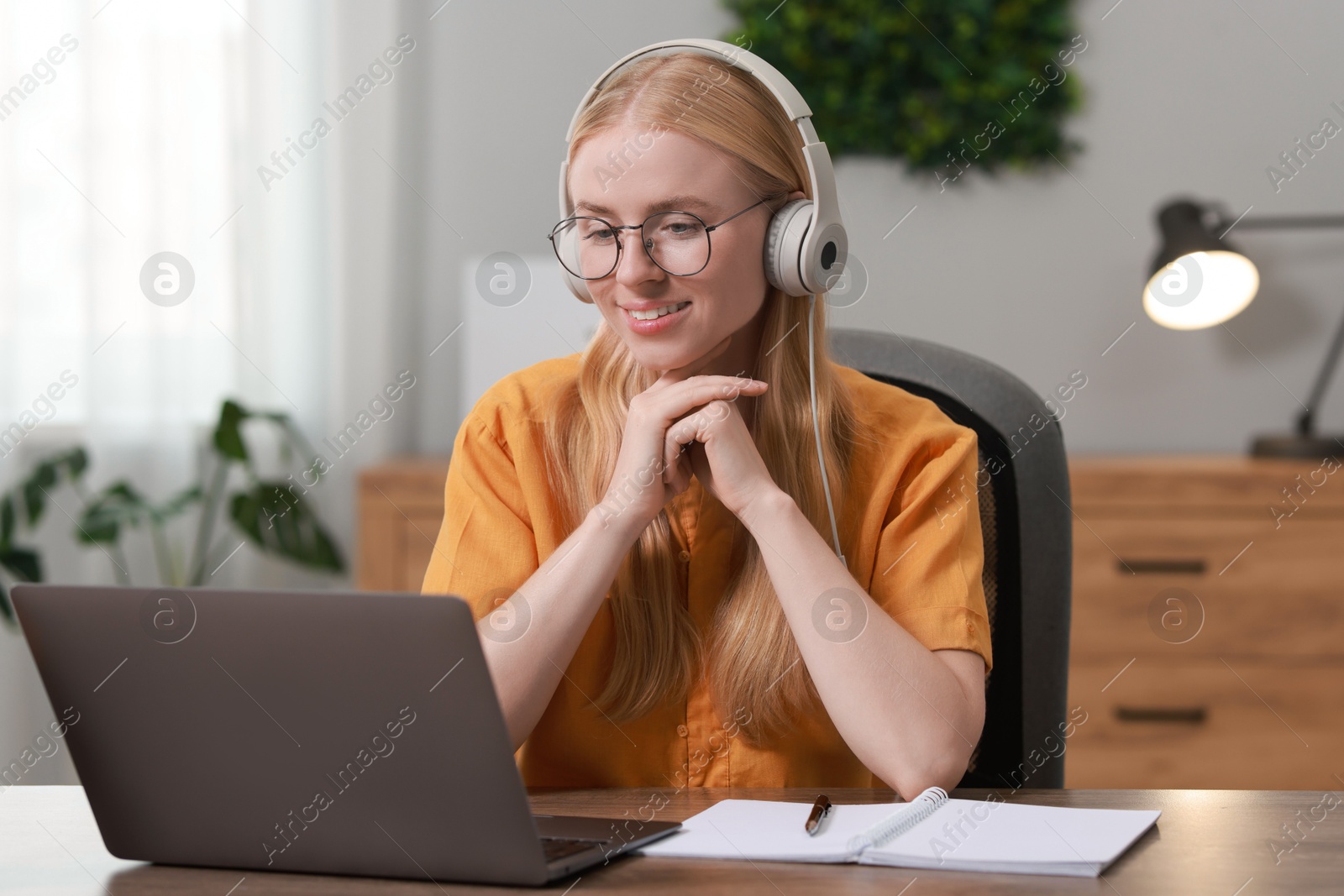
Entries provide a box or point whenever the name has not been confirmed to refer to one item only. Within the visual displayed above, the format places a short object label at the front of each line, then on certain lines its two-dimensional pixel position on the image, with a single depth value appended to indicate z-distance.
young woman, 3.03
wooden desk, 2.62
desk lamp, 5.37
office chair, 3.16
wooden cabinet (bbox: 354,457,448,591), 5.31
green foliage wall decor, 6.10
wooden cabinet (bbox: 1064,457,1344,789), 5.14
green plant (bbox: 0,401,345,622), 5.40
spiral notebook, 2.67
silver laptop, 2.59
